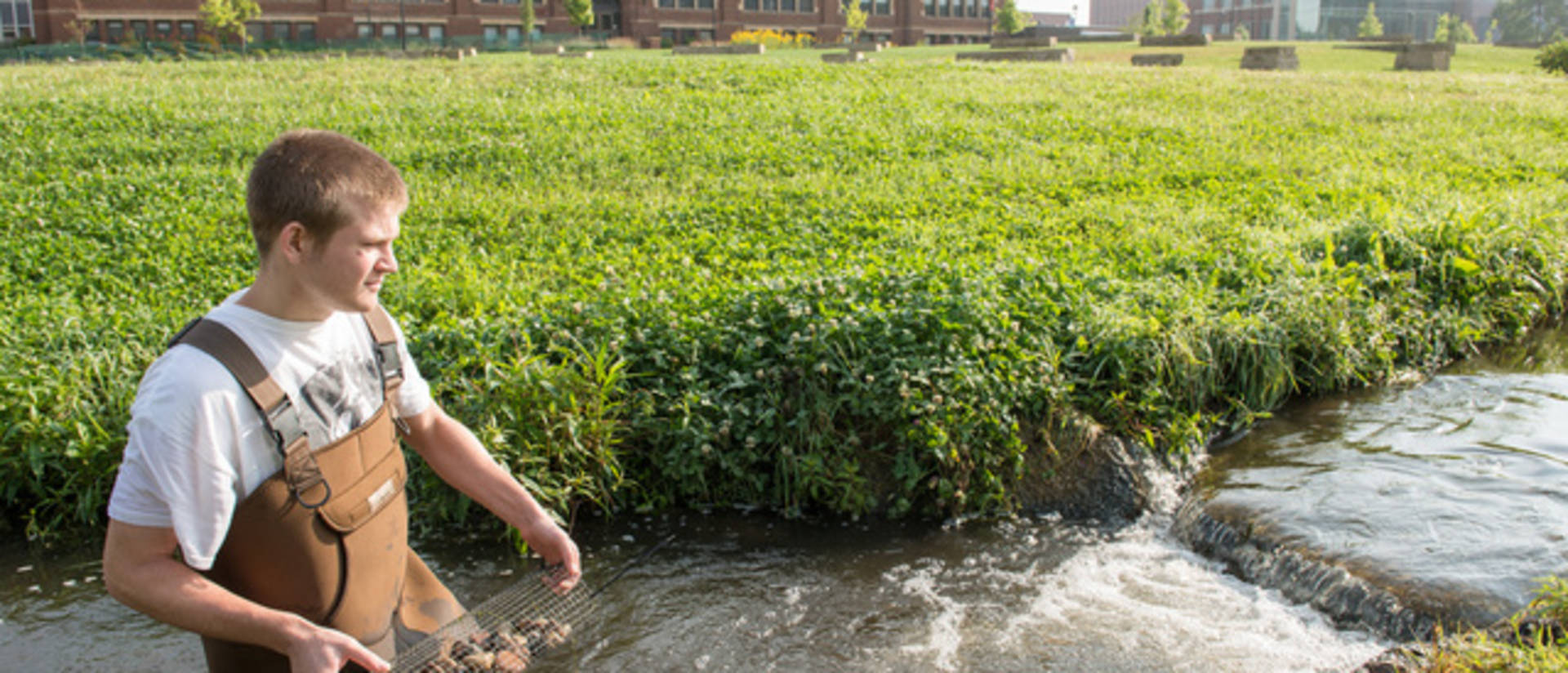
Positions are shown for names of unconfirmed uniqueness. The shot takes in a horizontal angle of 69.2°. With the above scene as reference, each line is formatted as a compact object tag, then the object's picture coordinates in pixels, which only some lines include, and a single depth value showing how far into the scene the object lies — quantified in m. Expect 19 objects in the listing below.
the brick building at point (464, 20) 54.38
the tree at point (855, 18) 68.56
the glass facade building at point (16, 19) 54.25
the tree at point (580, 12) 57.28
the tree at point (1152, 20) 71.75
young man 2.57
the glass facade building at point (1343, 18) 122.25
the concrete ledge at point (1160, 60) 30.89
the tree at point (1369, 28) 90.50
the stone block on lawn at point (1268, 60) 30.57
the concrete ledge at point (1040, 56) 31.05
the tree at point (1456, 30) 88.45
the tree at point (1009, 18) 66.19
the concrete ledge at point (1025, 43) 41.75
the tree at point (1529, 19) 106.25
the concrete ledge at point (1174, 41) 42.28
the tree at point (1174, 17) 66.12
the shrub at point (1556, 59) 31.33
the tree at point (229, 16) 49.69
